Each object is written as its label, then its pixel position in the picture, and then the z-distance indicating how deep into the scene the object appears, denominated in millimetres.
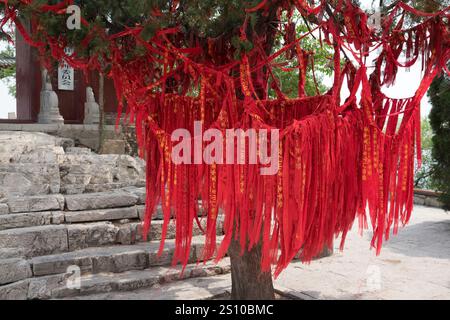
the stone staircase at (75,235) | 3406
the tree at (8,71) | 10433
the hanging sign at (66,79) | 8438
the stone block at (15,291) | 3131
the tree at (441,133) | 5895
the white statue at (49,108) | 7777
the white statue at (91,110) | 8336
